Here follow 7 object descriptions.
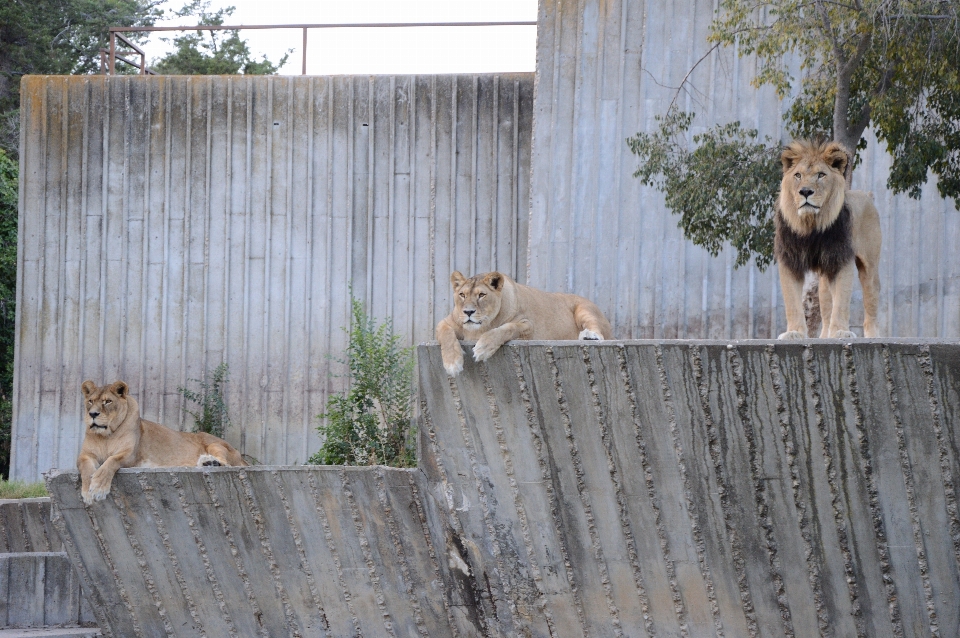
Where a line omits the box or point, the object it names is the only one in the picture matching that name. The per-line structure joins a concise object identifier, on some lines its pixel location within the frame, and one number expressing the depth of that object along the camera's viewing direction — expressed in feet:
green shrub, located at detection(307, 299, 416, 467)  55.62
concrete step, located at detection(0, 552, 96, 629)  47.62
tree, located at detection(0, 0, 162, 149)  112.47
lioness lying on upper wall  35.63
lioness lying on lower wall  43.21
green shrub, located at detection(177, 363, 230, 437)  65.92
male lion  34.63
